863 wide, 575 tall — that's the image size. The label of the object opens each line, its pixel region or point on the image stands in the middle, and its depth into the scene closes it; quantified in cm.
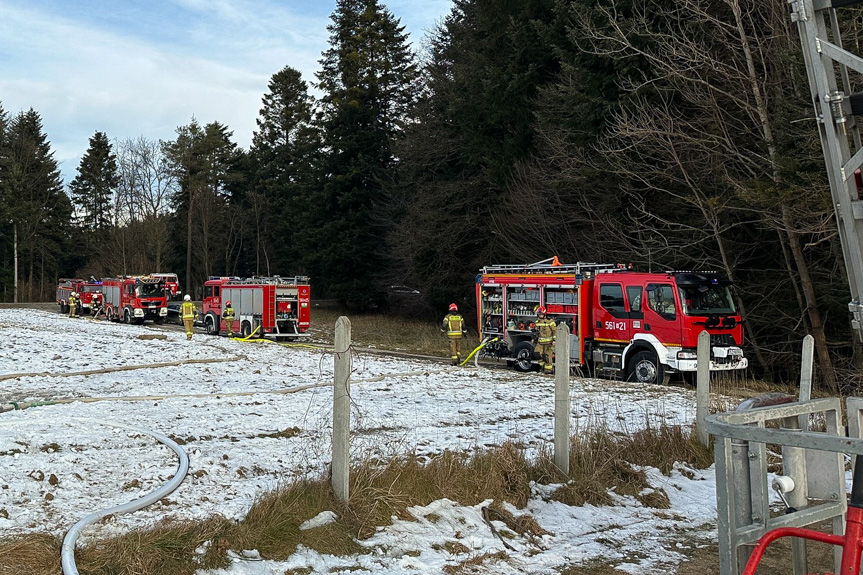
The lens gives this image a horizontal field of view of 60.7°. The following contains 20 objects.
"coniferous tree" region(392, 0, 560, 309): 3031
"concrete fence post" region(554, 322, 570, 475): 706
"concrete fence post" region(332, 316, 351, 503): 551
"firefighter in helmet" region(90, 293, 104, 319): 4425
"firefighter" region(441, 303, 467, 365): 2084
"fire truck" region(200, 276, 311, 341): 2969
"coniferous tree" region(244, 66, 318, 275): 6188
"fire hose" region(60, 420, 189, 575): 426
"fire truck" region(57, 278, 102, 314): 4528
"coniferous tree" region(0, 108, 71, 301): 6794
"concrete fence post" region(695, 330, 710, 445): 848
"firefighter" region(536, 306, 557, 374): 1908
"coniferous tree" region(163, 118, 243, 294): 6394
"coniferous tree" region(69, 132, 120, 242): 7719
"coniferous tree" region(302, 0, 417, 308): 4778
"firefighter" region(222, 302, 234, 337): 2920
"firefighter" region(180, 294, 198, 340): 2694
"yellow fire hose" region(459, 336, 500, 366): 2127
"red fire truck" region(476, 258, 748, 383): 1677
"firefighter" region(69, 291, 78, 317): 4319
